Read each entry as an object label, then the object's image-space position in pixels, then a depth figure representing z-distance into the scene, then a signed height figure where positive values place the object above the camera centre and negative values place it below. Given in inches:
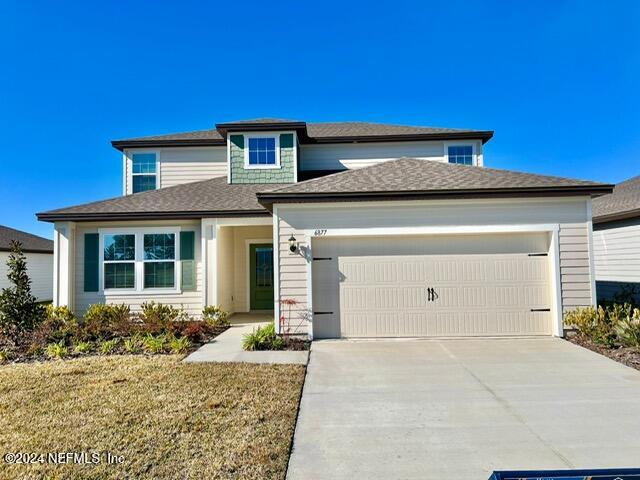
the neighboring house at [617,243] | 402.6 +16.7
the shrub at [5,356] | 257.1 -62.4
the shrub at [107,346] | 275.3 -61.7
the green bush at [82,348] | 275.7 -61.2
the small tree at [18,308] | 312.8 -33.4
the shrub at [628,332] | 250.4 -53.0
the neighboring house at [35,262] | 687.7 +17.2
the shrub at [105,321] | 321.7 -50.8
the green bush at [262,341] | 277.6 -59.7
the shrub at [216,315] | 373.0 -51.7
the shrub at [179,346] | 275.3 -61.2
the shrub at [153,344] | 274.4 -59.3
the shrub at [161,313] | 339.0 -46.4
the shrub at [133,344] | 276.2 -60.0
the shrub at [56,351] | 265.0 -60.7
